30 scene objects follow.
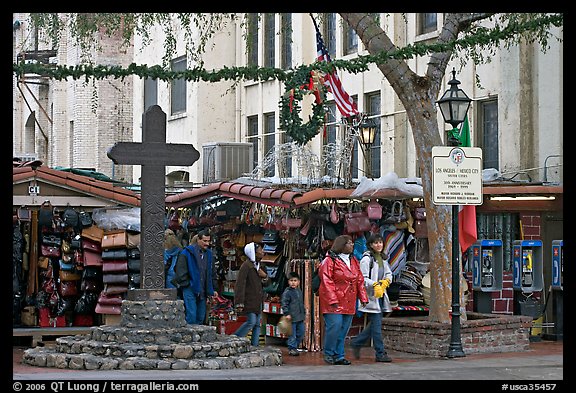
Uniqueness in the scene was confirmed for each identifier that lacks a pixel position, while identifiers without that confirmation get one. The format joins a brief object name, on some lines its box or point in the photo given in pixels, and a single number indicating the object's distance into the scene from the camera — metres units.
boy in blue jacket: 17.52
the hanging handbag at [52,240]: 19.25
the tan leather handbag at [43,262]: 19.25
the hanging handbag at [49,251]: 19.20
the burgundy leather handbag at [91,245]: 19.11
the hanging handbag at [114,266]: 18.88
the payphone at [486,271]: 20.30
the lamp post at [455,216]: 16.84
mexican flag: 18.47
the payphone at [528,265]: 20.45
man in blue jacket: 17.98
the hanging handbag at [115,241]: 18.91
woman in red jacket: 16.06
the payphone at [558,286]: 19.94
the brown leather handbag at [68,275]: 19.23
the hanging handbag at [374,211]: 18.97
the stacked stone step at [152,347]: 14.98
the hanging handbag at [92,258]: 19.02
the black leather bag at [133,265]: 19.03
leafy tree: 16.39
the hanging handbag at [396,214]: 19.53
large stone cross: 16.11
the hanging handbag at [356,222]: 18.95
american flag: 22.03
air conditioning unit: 28.89
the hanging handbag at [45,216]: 19.00
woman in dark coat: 17.38
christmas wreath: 15.09
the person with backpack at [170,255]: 18.50
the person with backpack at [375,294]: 16.48
